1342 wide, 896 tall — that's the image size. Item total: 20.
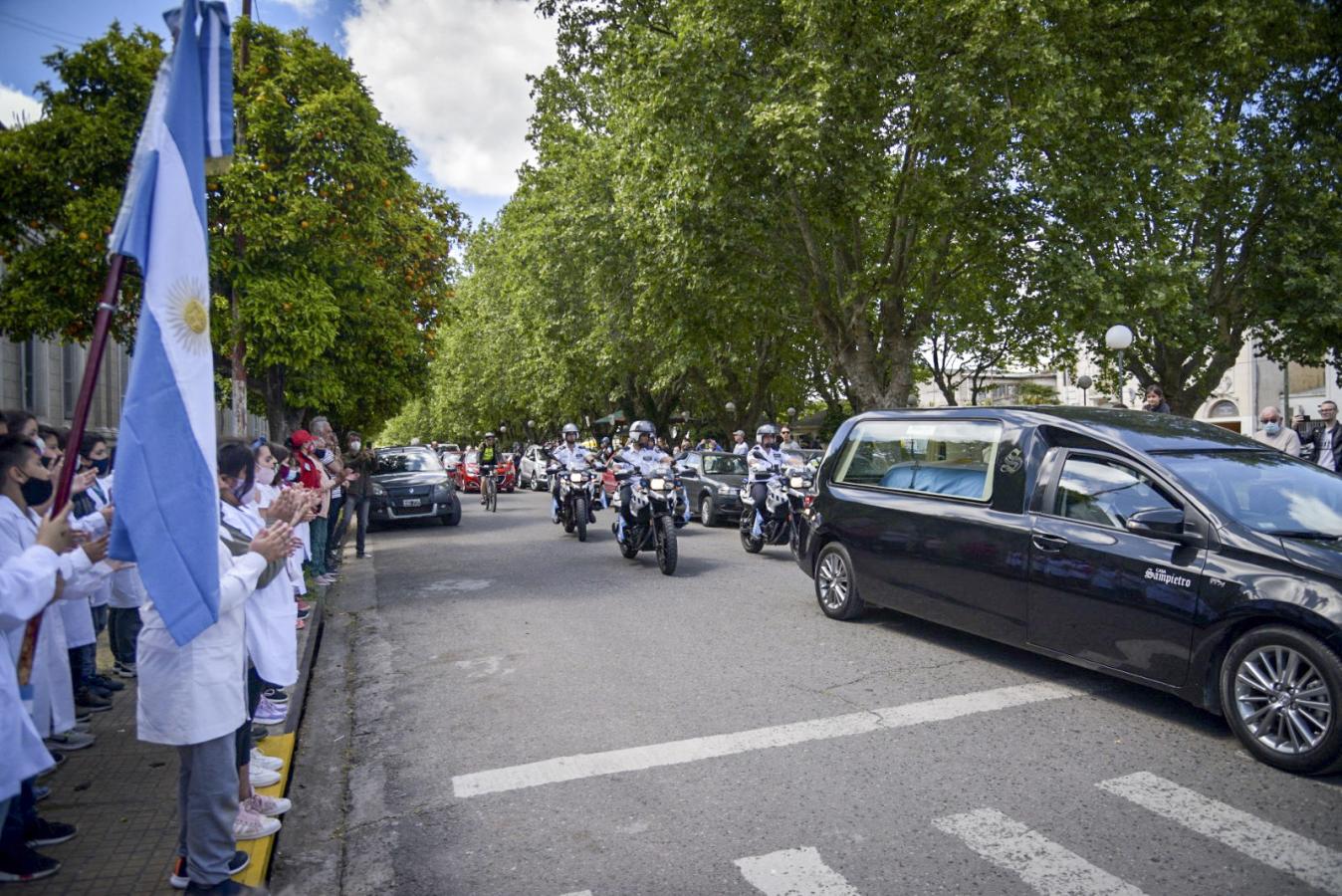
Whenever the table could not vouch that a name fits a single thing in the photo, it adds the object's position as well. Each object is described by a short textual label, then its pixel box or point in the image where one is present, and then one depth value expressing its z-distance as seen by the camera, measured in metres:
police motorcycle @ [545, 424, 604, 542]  15.02
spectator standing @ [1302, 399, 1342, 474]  11.30
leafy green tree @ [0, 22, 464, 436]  11.82
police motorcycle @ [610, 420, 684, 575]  11.52
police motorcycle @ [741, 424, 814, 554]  13.34
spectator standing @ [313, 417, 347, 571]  10.99
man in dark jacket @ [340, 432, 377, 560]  13.35
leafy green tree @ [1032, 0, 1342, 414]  17.62
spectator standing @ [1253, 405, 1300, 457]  12.01
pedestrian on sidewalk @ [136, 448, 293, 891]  3.39
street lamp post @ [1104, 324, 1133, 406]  15.16
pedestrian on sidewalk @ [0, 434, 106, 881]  3.14
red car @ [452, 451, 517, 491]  35.42
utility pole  12.90
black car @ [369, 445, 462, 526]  18.89
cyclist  24.09
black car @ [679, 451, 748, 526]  18.12
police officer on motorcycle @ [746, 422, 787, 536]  13.36
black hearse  4.71
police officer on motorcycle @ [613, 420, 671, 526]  12.38
